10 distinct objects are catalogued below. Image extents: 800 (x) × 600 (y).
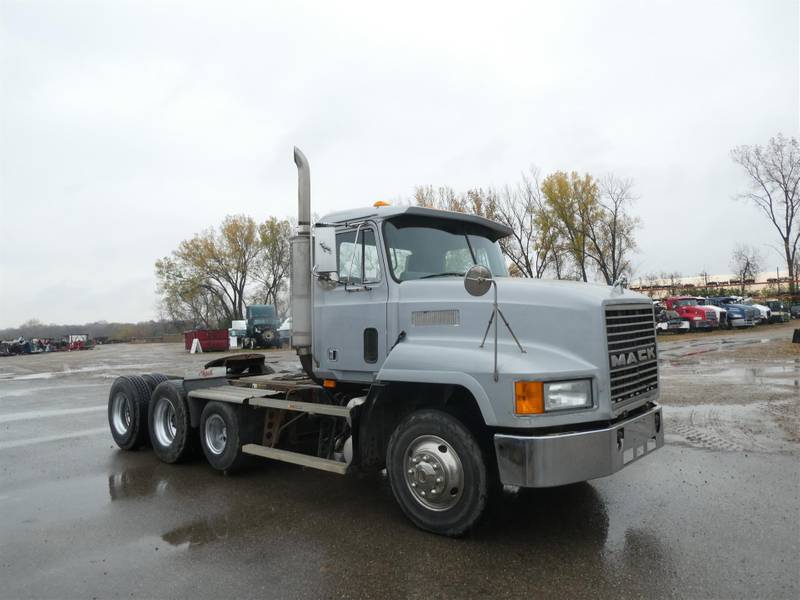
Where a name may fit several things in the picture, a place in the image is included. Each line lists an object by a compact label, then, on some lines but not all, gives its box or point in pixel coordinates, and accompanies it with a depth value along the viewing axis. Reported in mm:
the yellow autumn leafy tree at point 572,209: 40406
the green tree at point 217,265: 55719
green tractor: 38406
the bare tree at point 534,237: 39281
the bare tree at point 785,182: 46156
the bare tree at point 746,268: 64688
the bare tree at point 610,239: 41250
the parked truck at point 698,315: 31828
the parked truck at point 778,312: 39844
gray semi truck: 4020
